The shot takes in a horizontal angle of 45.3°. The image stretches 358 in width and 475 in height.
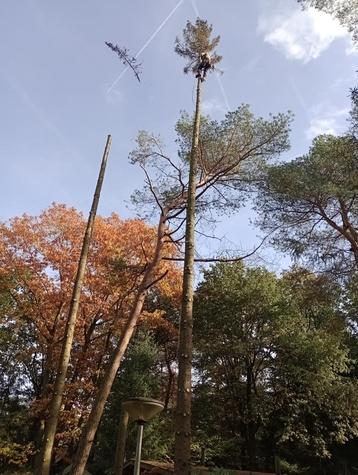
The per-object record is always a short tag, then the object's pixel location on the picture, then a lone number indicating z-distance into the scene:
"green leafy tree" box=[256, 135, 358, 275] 11.30
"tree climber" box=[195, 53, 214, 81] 9.22
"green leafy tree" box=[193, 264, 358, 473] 16.80
